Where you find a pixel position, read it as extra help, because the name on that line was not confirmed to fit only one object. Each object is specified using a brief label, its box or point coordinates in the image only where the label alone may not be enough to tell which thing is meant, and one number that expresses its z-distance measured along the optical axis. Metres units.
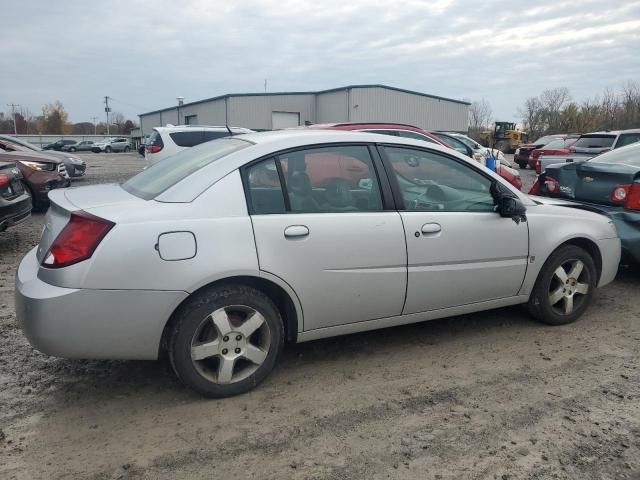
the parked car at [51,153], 11.53
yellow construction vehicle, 44.34
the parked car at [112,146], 59.84
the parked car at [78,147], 60.97
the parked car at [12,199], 6.43
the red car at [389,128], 7.79
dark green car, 5.11
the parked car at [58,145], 62.28
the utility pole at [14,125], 93.84
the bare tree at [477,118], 89.62
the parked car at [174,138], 12.90
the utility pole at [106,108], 99.19
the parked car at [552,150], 17.62
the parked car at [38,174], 9.66
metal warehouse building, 37.41
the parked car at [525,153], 23.72
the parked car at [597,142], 13.16
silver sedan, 2.87
